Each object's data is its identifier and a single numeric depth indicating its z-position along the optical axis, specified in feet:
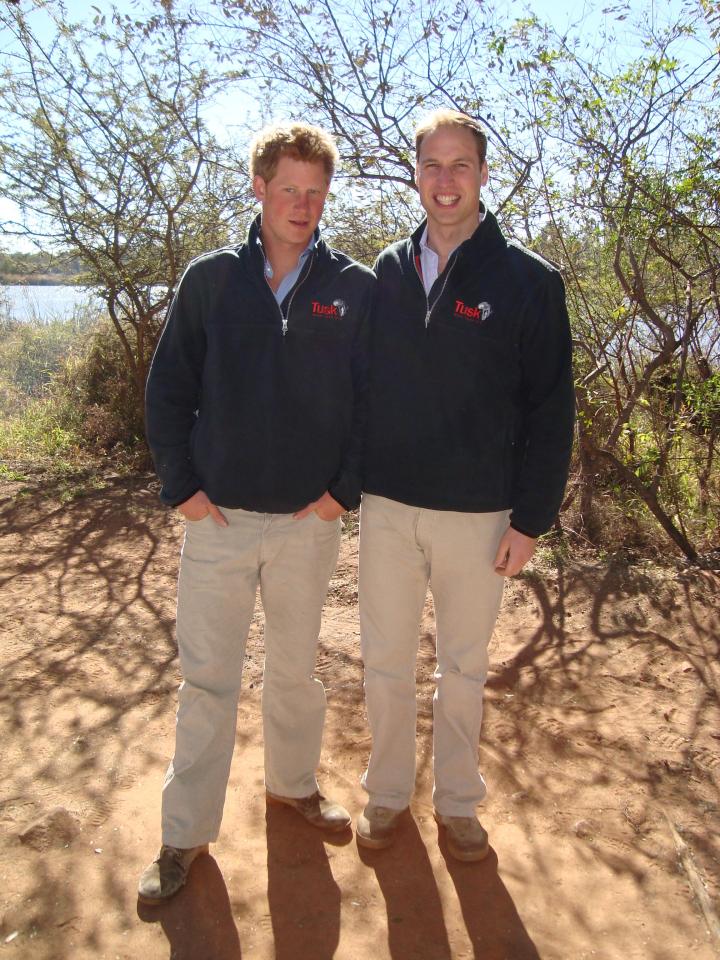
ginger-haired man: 7.72
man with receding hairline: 7.80
